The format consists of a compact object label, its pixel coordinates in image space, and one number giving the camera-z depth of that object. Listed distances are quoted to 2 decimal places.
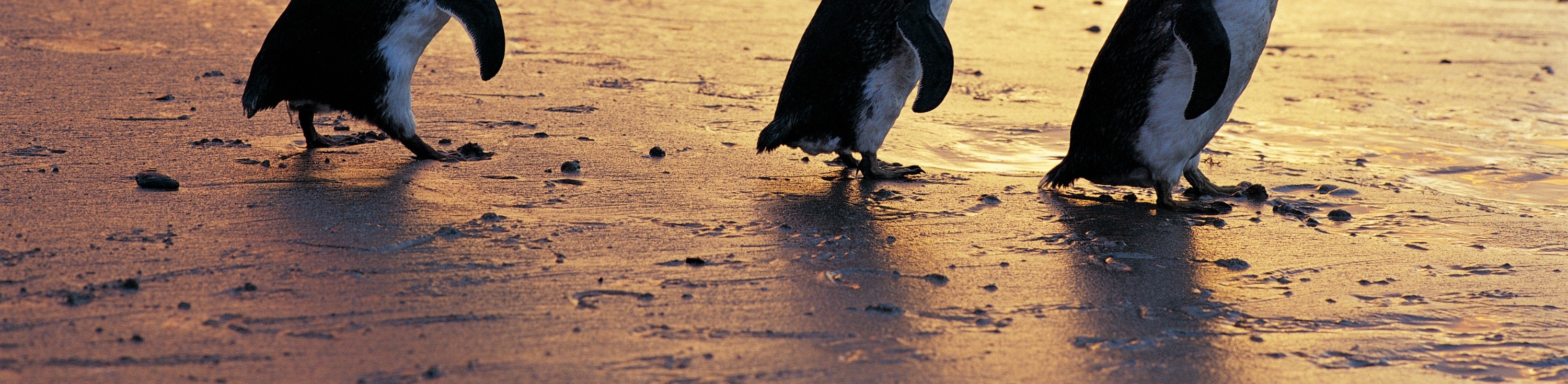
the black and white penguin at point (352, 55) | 7.79
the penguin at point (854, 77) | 8.23
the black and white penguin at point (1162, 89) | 7.29
